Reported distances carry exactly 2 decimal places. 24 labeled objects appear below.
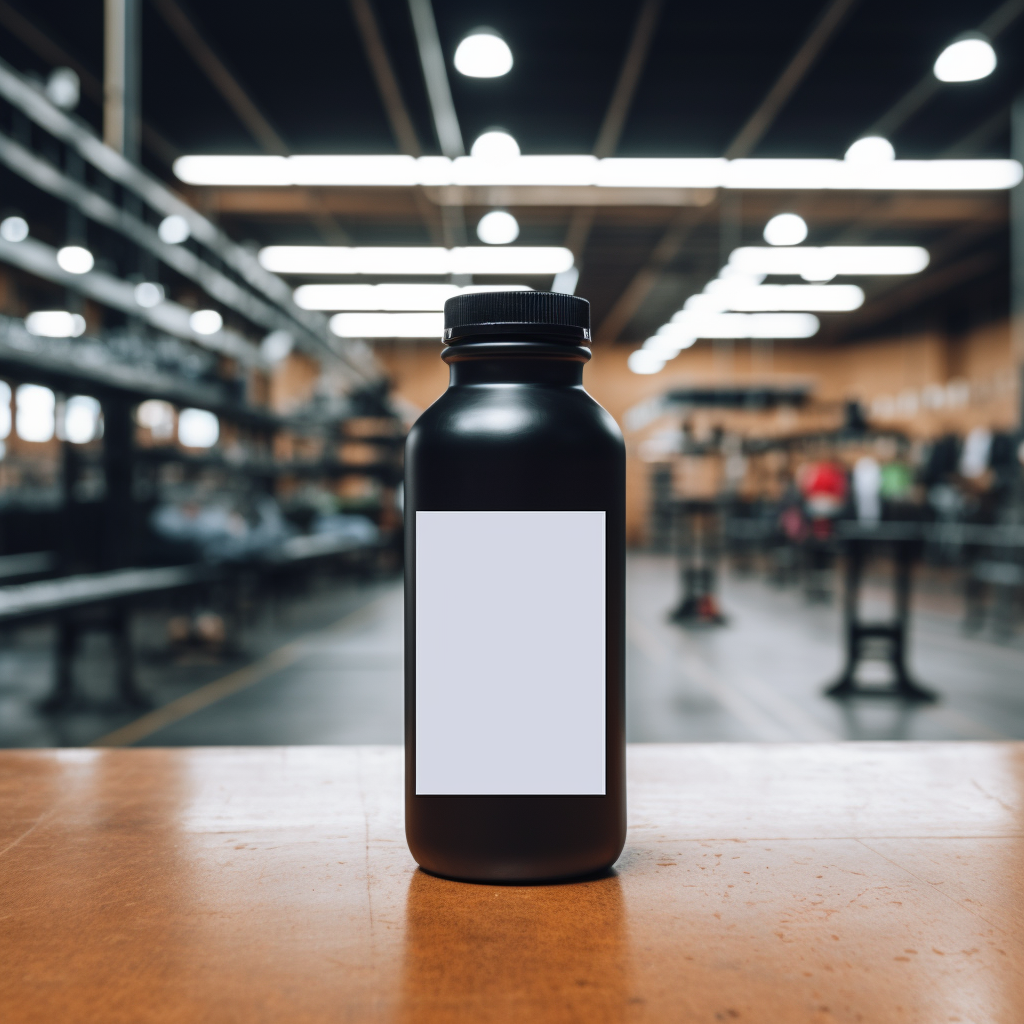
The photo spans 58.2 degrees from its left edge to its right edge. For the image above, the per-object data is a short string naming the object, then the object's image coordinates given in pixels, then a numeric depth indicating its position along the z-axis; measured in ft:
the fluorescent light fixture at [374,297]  35.24
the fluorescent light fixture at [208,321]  20.06
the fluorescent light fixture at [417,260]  30.60
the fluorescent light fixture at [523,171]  22.26
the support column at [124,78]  13.74
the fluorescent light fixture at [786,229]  26.55
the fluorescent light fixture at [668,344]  48.37
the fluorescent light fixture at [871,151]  20.59
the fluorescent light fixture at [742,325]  42.32
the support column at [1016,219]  21.06
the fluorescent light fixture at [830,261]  31.22
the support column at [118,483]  14.25
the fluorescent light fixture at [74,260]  12.73
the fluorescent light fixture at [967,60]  14.85
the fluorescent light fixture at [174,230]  19.02
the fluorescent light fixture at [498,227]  25.20
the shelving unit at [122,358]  11.48
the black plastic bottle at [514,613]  1.27
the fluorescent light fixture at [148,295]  16.07
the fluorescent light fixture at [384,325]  39.63
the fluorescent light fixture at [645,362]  53.78
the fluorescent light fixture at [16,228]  24.54
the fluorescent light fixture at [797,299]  37.29
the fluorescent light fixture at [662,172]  23.13
